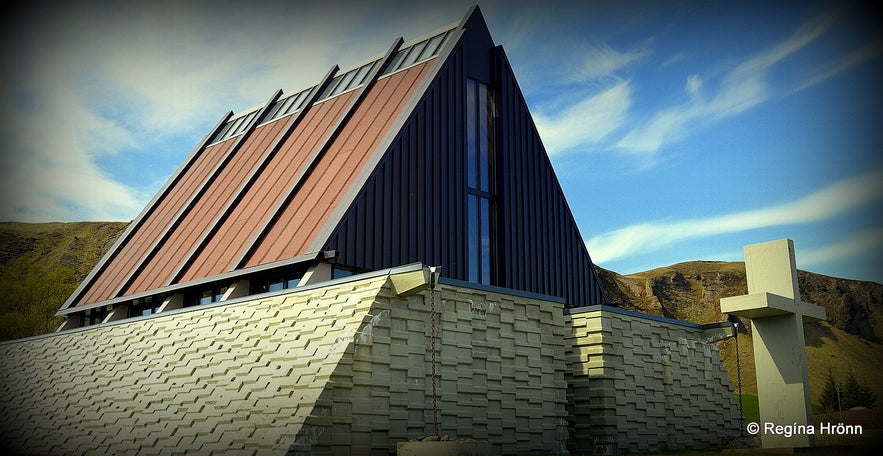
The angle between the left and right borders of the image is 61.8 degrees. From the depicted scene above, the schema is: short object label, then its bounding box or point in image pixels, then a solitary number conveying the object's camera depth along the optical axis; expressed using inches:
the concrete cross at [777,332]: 552.4
